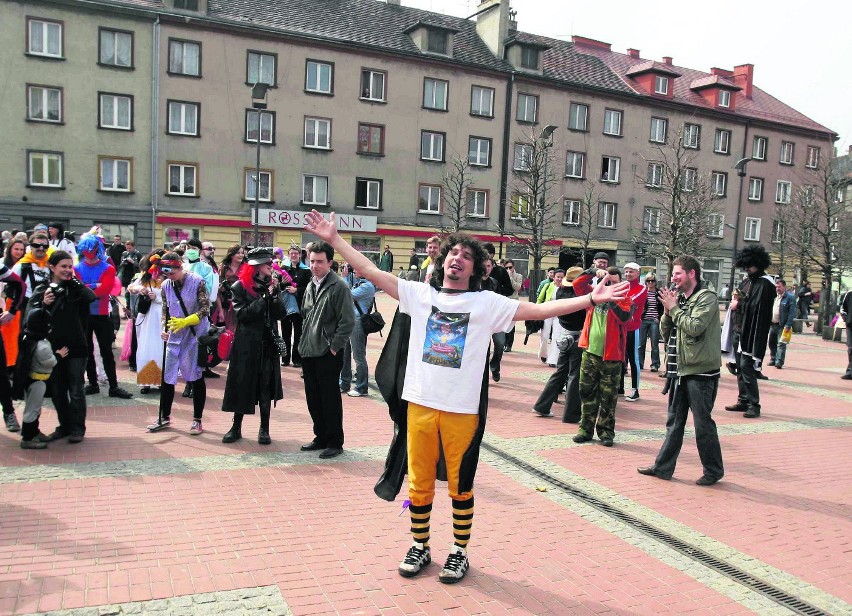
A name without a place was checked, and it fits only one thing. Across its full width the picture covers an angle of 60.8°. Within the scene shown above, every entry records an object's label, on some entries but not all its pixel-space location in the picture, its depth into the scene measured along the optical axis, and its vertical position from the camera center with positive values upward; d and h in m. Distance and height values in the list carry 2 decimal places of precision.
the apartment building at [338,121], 31.34 +6.33
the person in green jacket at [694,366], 6.49 -0.94
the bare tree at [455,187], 37.41 +3.25
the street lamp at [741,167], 27.08 +3.67
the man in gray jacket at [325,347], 6.99 -1.01
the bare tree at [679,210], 29.38 +2.50
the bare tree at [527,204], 36.03 +2.62
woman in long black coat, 7.18 -1.12
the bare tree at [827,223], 28.61 +2.11
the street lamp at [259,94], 20.30 +4.04
